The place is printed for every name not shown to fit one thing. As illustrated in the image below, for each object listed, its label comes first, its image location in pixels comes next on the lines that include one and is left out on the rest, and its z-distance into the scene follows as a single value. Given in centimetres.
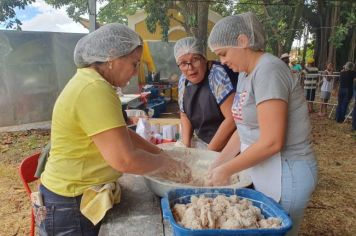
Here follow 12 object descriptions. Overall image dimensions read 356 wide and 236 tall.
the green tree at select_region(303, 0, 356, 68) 1316
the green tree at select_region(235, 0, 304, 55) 866
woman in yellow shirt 122
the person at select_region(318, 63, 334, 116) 923
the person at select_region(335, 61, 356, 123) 808
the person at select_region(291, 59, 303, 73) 1084
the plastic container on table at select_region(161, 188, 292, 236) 93
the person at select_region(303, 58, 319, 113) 966
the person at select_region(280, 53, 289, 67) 836
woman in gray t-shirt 121
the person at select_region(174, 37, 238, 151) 214
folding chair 219
